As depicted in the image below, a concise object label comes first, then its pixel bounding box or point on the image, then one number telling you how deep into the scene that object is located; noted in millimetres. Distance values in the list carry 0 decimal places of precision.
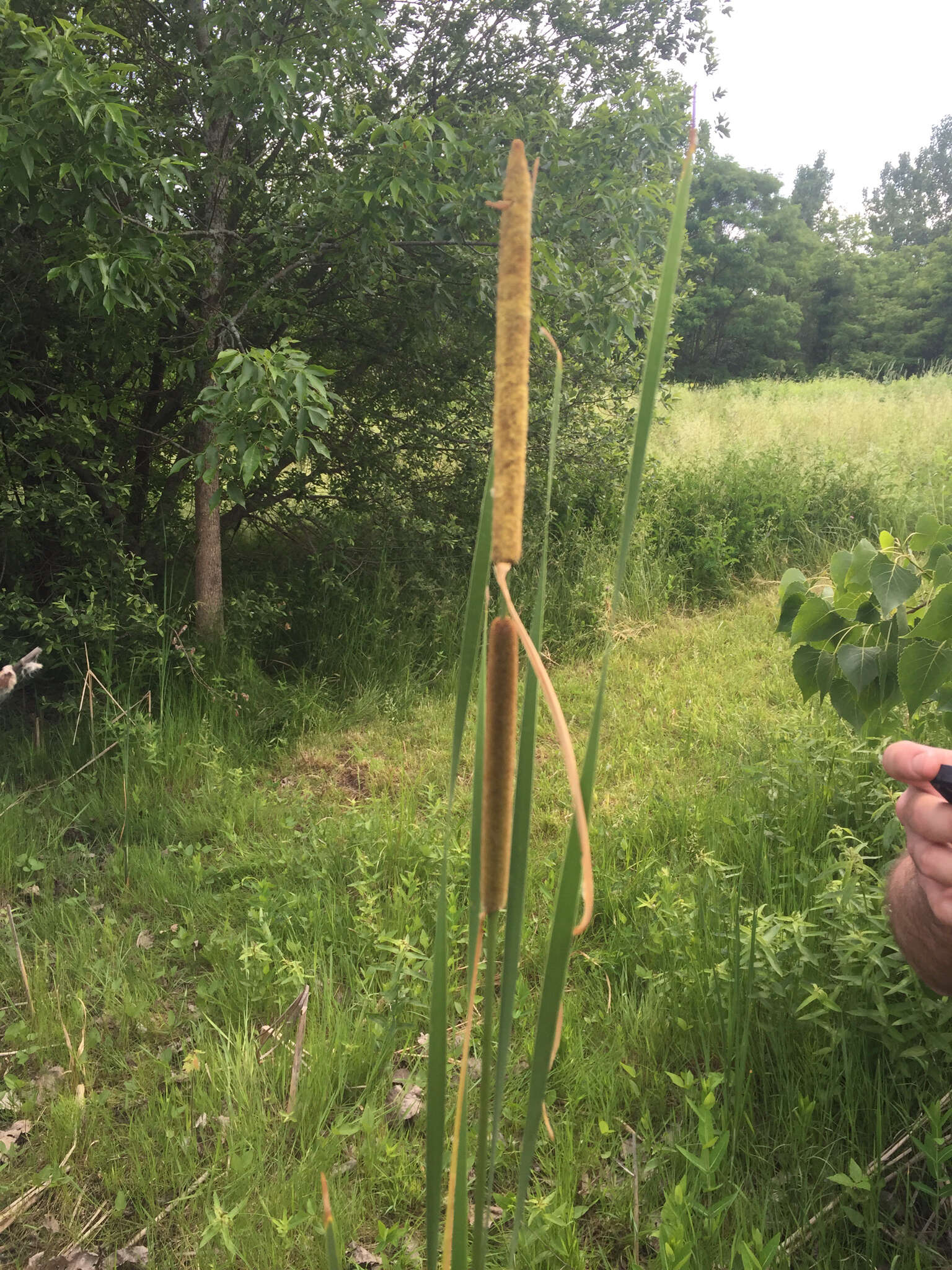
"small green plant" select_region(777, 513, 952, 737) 1453
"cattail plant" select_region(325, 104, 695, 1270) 464
